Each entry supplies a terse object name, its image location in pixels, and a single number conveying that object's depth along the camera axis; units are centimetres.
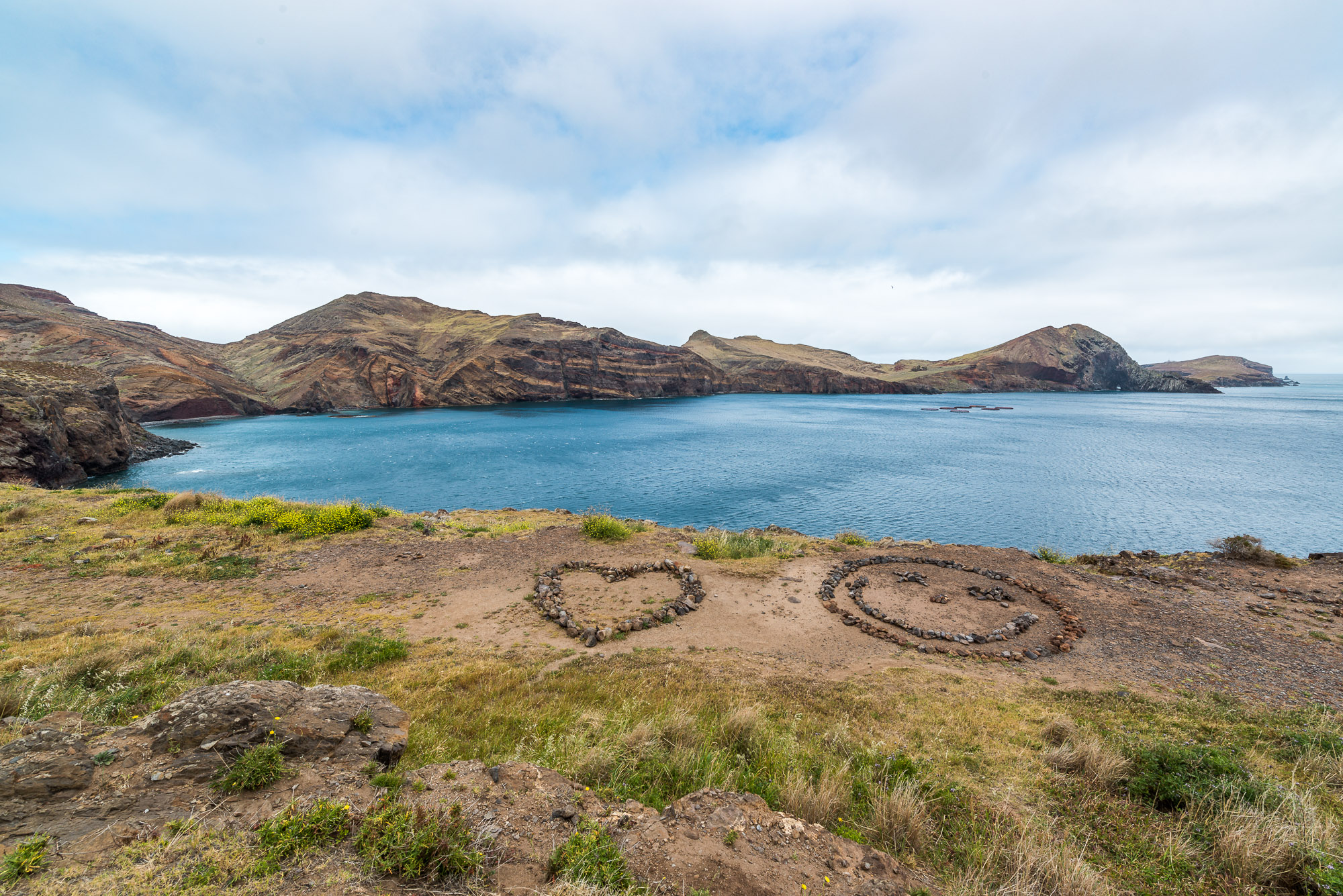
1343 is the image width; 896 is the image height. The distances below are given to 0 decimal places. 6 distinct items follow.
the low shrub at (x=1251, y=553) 1823
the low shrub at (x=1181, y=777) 621
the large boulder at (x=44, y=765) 428
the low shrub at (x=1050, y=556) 1978
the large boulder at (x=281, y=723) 538
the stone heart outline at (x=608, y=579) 1257
